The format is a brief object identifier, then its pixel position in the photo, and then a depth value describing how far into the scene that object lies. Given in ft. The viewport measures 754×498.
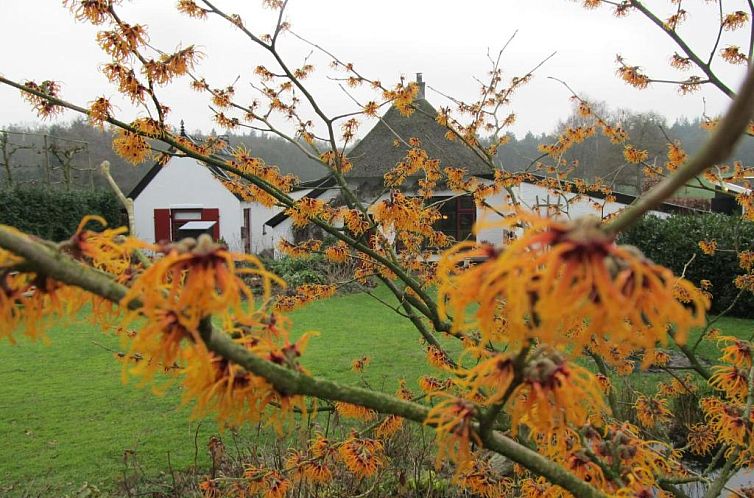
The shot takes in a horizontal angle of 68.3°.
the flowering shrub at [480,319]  2.13
